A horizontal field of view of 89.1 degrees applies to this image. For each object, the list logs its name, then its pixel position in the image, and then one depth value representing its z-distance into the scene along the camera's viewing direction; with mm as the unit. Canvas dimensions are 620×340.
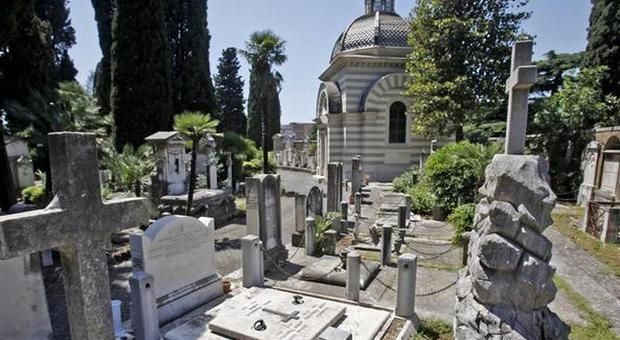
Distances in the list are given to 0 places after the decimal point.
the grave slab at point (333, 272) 6758
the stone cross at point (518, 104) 4078
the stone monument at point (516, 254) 3684
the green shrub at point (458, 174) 12219
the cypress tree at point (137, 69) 17438
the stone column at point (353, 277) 5773
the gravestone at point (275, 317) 4523
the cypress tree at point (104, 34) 21688
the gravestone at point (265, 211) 7625
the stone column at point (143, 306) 4465
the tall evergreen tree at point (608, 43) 18297
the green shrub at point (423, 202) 13248
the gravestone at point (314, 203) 10445
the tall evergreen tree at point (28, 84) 11336
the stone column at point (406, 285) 5219
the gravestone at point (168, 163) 13250
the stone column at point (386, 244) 7773
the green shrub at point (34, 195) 14278
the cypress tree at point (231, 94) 37906
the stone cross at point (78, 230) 2581
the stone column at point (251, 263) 6449
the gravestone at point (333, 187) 12625
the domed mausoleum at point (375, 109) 22625
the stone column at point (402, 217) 9891
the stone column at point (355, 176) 15695
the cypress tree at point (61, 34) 23812
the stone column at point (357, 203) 11655
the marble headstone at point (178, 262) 4926
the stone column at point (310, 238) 8734
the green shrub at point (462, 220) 8694
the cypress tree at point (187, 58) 22266
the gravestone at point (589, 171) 14242
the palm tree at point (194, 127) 10125
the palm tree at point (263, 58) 19594
